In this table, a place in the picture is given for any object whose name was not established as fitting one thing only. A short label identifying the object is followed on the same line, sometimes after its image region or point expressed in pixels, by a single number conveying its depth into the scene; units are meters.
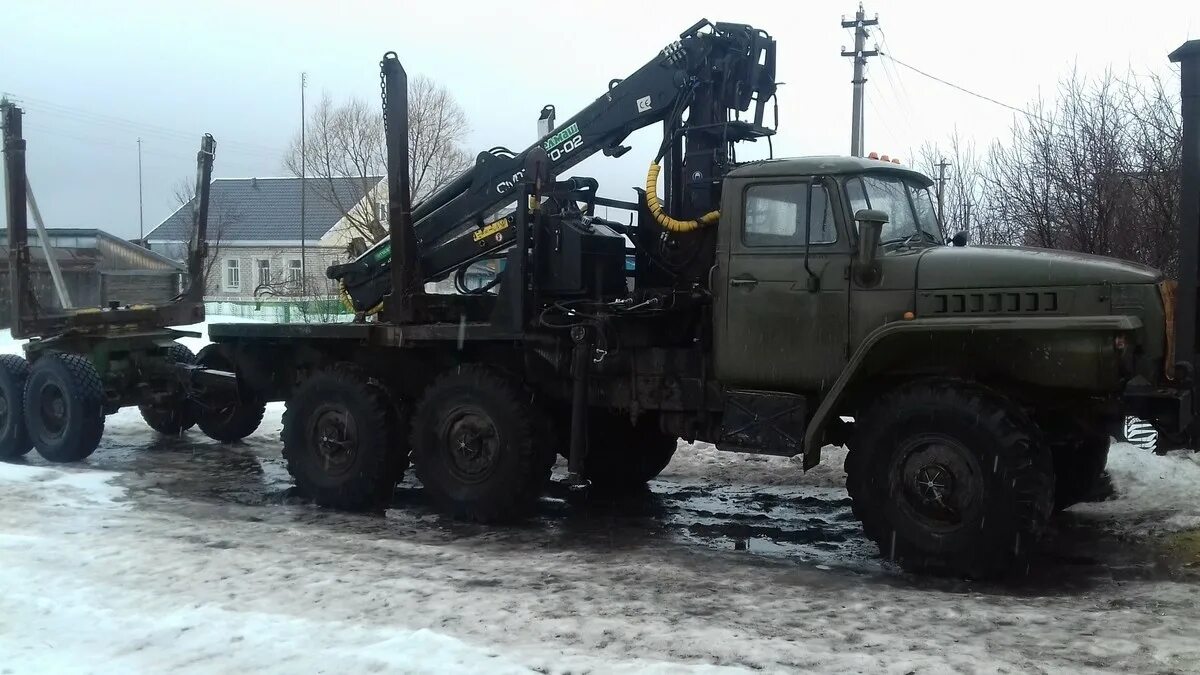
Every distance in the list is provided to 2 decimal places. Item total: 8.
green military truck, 6.45
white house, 44.66
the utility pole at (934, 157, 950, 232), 20.46
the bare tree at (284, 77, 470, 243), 35.41
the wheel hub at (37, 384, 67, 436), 11.07
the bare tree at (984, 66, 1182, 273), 11.25
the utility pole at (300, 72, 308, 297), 37.62
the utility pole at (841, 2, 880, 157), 24.91
